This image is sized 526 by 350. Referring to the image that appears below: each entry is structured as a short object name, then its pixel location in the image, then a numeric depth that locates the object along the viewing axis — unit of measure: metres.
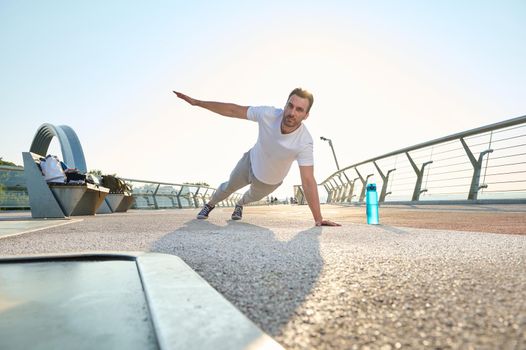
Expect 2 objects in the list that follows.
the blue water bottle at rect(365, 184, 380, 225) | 3.86
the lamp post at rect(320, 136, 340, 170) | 25.92
